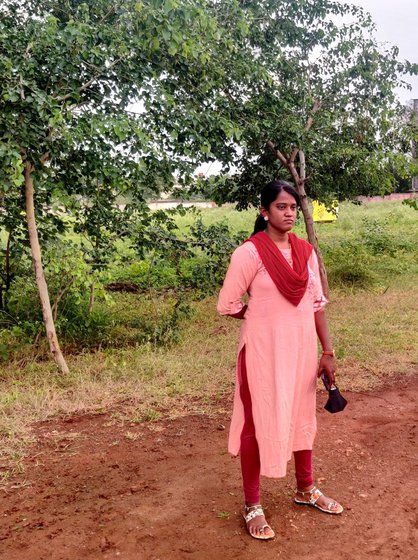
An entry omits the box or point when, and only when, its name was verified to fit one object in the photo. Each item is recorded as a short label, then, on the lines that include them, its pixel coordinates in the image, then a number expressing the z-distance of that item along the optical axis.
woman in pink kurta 2.78
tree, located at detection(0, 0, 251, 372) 4.66
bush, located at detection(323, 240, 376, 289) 10.52
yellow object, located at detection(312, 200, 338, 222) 11.17
